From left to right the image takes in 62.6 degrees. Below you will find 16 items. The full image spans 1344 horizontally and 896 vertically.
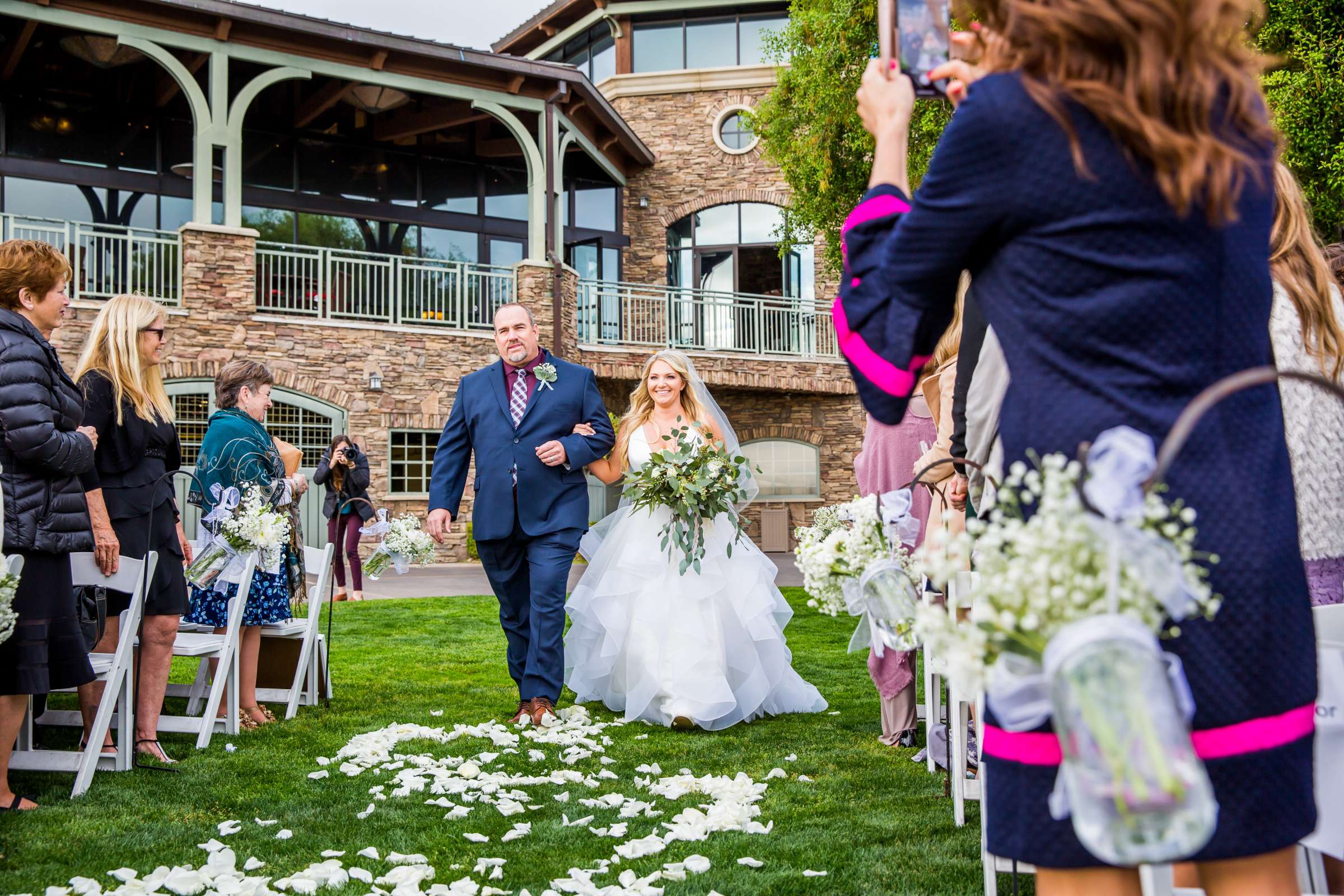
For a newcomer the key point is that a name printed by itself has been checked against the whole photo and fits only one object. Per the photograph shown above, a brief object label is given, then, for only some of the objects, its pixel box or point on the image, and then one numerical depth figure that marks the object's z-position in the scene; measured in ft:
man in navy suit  19.02
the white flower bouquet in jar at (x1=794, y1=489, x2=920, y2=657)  6.09
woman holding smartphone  4.58
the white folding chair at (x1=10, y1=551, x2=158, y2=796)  14.16
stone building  53.62
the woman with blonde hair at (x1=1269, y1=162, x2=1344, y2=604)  8.38
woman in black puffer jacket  12.73
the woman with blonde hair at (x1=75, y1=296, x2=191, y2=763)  15.79
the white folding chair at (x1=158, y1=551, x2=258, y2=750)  17.11
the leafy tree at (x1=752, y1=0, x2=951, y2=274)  40.91
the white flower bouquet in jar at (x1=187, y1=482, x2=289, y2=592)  16.70
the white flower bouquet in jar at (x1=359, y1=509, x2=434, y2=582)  20.98
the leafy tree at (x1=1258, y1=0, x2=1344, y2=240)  27.68
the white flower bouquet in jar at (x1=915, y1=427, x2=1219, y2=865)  3.70
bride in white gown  18.79
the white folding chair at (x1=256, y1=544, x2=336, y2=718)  19.76
